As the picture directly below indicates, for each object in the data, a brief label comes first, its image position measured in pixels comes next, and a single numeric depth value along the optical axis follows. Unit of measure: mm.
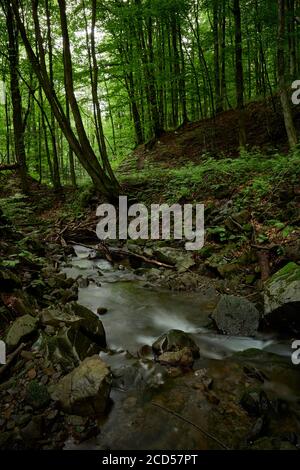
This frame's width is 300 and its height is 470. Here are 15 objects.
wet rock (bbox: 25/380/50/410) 3240
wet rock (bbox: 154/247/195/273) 7320
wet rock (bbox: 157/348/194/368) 4137
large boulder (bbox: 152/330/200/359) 4371
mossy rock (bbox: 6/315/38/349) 3926
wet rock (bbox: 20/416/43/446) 2916
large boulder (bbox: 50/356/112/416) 3240
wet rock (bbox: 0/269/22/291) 4703
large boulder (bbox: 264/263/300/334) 4578
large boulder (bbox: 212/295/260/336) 4910
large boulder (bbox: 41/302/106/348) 4344
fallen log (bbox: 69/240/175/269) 7734
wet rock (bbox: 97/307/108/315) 5720
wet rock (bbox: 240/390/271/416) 3344
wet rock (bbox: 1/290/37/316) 4480
